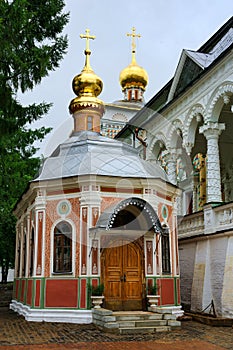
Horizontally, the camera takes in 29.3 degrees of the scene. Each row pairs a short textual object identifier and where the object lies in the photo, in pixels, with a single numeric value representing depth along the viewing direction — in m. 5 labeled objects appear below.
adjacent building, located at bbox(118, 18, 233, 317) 13.38
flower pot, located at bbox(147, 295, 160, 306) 12.38
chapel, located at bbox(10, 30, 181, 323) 12.23
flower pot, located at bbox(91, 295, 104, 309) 11.85
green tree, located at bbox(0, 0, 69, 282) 11.64
